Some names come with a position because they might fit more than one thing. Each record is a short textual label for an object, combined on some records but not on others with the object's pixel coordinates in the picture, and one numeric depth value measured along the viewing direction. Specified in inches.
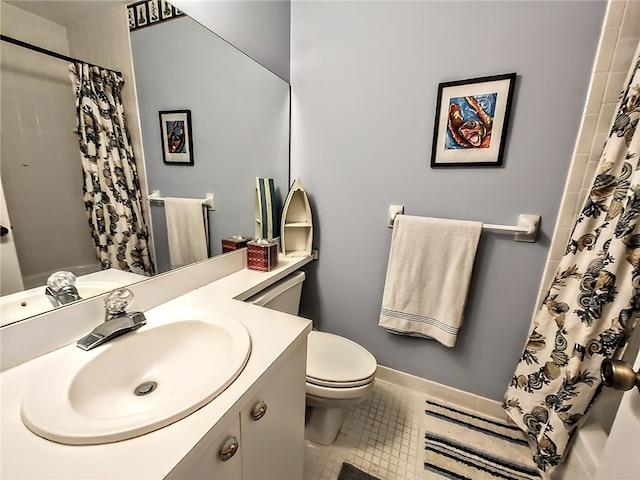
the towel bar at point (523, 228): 44.5
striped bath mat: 44.3
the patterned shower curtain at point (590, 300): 32.6
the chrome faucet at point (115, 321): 25.5
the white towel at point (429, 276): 48.2
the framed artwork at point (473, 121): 43.4
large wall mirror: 22.7
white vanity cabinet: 18.2
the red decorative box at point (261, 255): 49.3
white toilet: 42.1
